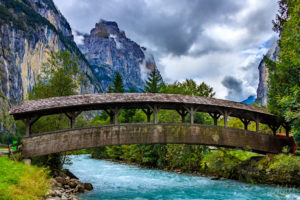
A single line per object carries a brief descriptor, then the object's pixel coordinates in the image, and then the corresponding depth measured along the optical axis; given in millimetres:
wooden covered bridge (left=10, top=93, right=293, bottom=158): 12758
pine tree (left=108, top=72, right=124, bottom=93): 42594
